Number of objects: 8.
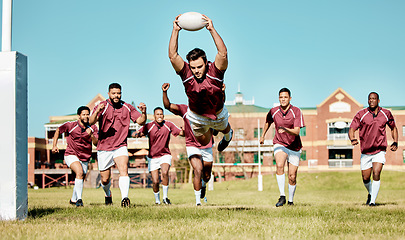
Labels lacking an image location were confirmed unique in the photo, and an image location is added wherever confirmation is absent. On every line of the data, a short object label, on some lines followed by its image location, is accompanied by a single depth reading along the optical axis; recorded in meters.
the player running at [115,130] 10.55
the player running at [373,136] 11.47
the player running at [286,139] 10.99
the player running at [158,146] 13.32
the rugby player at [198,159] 11.39
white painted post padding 6.79
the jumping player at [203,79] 6.85
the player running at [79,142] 11.81
